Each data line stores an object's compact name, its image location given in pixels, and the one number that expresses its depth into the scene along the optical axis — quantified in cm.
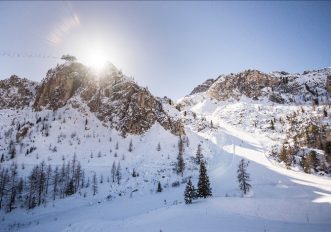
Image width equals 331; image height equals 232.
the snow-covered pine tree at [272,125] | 13060
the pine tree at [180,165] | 7868
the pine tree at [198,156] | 8906
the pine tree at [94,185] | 6787
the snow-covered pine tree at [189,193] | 3778
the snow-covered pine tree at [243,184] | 5198
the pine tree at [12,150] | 9604
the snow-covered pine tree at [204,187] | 4353
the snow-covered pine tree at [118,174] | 7515
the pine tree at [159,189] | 5999
